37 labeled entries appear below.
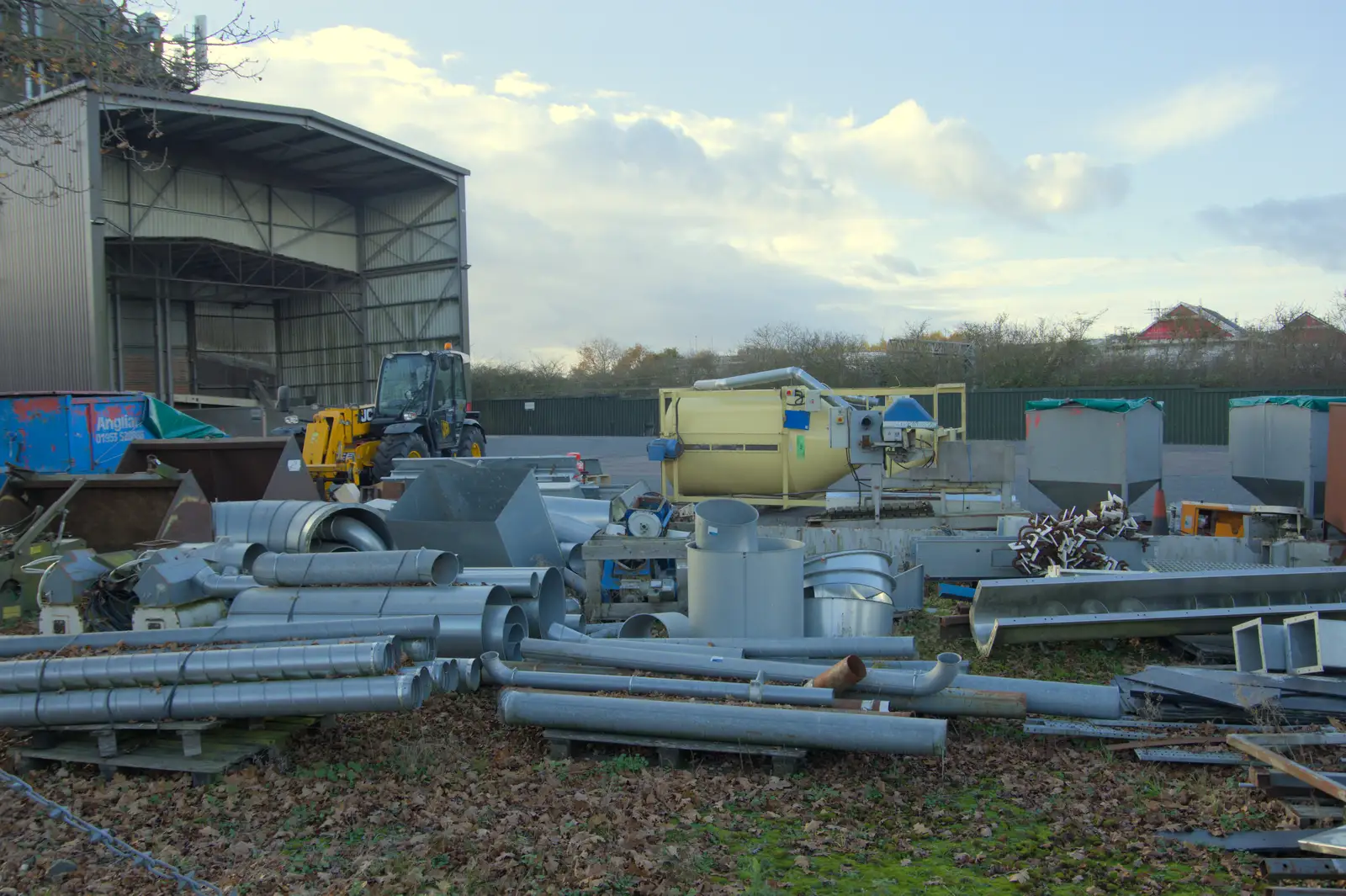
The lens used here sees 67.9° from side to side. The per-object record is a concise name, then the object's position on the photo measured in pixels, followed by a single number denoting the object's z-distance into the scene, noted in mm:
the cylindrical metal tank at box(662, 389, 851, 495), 14648
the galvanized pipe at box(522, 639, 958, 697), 5359
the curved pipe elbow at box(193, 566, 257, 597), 6797
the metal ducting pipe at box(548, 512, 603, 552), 9812
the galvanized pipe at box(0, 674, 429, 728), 4969
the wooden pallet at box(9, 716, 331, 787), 5180
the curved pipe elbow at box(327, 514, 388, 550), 8188
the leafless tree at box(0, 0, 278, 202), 7953
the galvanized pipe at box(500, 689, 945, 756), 4961
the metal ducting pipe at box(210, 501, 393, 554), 8141
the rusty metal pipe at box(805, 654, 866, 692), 5180
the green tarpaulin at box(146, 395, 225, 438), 16859
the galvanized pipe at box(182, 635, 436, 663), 5398
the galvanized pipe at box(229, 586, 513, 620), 6312
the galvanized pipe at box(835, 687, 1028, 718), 5516
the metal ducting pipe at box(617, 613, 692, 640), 7160
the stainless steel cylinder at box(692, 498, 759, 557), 7027
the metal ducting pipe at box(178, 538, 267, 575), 7027
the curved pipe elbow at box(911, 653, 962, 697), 5203
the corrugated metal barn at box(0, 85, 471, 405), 22391
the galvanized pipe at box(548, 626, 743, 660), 6090
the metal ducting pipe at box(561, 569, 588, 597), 9117
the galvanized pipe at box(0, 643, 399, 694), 4996
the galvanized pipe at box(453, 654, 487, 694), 5953
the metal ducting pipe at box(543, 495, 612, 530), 10328
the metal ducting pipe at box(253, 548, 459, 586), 6402
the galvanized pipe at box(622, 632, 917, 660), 6332
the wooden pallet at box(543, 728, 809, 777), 5160
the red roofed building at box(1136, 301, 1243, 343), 32531
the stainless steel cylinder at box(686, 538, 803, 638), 6984
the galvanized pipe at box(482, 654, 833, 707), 5270
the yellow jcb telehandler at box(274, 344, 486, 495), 16938
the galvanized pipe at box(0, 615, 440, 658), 5547
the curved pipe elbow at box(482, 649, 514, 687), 5871
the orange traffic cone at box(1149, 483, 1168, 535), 11141
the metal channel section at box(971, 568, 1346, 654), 7160
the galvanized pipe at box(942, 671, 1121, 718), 5664
